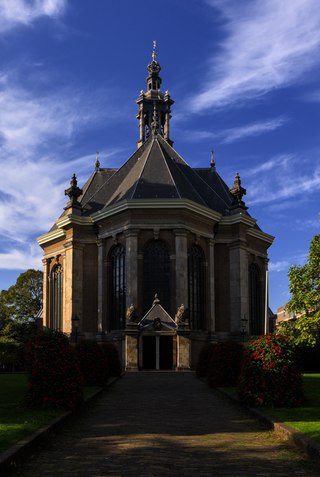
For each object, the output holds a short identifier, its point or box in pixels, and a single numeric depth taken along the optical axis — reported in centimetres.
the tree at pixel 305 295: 3925
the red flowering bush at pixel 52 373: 1469
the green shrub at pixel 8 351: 5200
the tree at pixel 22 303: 6875
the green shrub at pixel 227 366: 2278
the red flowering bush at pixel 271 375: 1520
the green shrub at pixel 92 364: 2244
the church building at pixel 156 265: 4344
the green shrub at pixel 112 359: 2883
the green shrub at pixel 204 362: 2939
